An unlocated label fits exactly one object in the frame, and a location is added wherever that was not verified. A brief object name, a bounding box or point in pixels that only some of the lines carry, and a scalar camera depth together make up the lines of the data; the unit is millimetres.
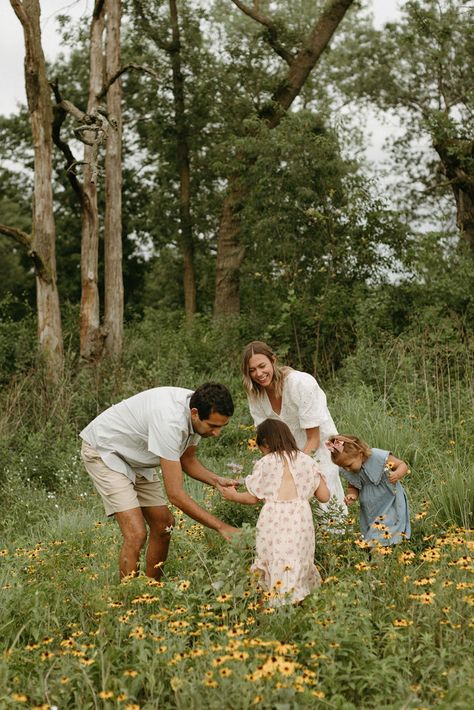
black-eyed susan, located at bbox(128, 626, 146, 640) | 3325
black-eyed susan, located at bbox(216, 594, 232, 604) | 3575
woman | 5102
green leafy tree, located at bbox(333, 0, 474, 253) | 22297
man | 4391
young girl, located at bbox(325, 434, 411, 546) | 4879
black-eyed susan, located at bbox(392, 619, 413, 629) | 3412
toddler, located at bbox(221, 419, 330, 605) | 4297
